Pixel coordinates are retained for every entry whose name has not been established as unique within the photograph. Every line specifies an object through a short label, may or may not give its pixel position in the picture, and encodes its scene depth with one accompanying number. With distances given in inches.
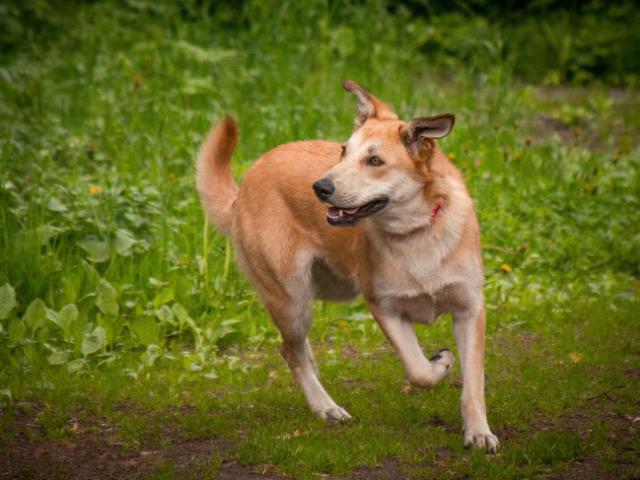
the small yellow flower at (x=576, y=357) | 466.0
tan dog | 381.4
